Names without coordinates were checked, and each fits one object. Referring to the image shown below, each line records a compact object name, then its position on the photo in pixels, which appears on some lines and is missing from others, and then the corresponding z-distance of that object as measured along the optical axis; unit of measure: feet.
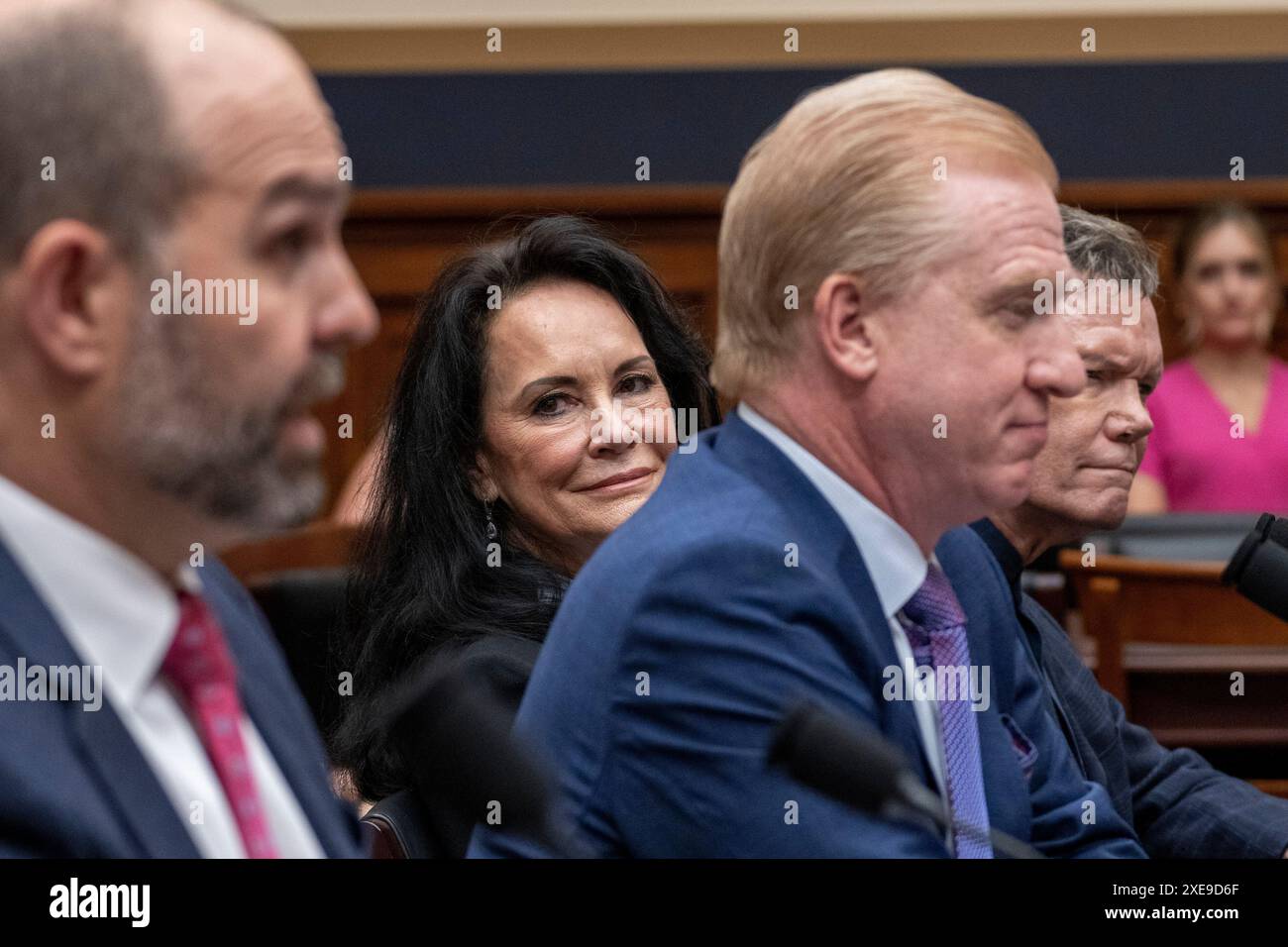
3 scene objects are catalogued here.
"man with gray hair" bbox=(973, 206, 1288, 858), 6.24
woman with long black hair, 6.57
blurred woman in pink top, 11.93
